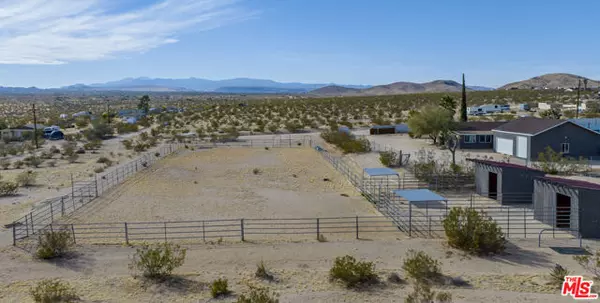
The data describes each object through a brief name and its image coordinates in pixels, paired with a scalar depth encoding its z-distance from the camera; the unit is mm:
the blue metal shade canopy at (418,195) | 21056
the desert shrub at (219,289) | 12602
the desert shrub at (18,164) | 37031
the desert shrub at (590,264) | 13306
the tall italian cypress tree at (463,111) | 52344
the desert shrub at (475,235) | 15531
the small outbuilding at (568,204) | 17281
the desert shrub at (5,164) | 36781
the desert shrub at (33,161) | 37500
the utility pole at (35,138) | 48672
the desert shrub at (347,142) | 41125
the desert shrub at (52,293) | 11969
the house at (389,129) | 55938
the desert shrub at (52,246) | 15562
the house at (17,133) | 53938
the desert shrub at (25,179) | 29297
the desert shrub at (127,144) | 47750
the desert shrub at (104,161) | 37547
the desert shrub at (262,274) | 13770
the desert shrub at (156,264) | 13781
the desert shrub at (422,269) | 13250
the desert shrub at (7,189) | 26750
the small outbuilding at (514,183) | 22719
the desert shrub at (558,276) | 12895
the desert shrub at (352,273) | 13172
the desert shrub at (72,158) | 39241
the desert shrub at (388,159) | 32906
